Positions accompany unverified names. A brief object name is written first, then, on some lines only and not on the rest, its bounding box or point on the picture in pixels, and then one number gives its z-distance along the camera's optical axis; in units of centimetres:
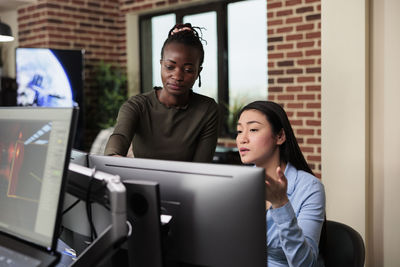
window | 413
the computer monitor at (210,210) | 97
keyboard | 102
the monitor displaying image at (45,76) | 437
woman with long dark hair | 122
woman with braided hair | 192
